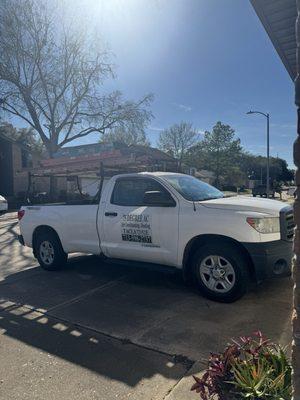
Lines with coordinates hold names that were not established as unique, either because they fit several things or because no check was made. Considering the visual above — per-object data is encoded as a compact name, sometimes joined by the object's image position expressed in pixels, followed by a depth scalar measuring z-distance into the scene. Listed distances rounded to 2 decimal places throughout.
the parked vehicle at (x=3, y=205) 20.15
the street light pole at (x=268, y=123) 28.74
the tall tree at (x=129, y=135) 32.84
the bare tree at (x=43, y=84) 26.56
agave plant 2.12
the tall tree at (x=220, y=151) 69.75
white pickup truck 4.71
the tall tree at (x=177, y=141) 74.75
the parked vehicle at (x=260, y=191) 42.25
